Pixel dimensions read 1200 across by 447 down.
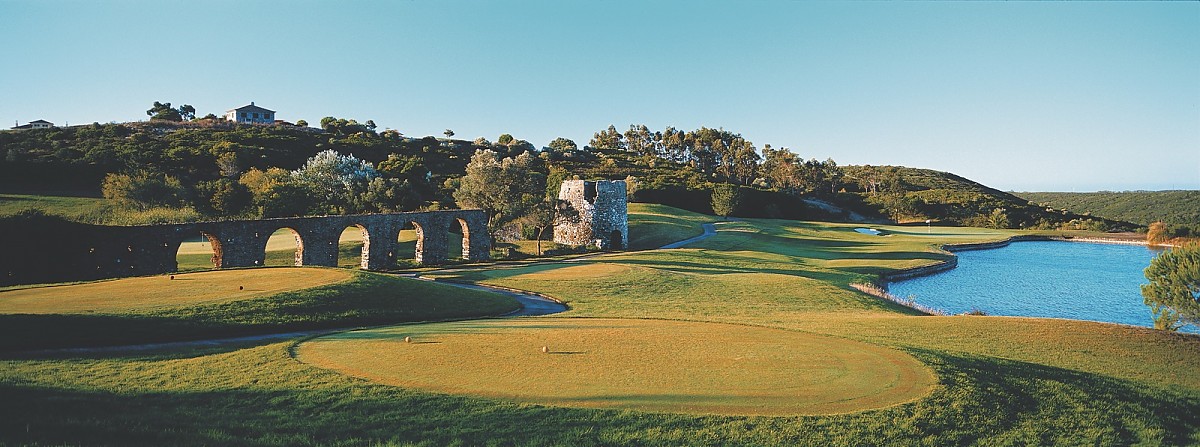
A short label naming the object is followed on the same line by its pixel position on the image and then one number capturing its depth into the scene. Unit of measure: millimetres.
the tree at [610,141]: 140250
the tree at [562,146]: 116938
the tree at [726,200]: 74625
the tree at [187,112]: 106088
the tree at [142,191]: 42469
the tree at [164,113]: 97250
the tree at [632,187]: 74250
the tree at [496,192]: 43750
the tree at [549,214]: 43594
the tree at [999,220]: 77875
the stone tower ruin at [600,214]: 45906
